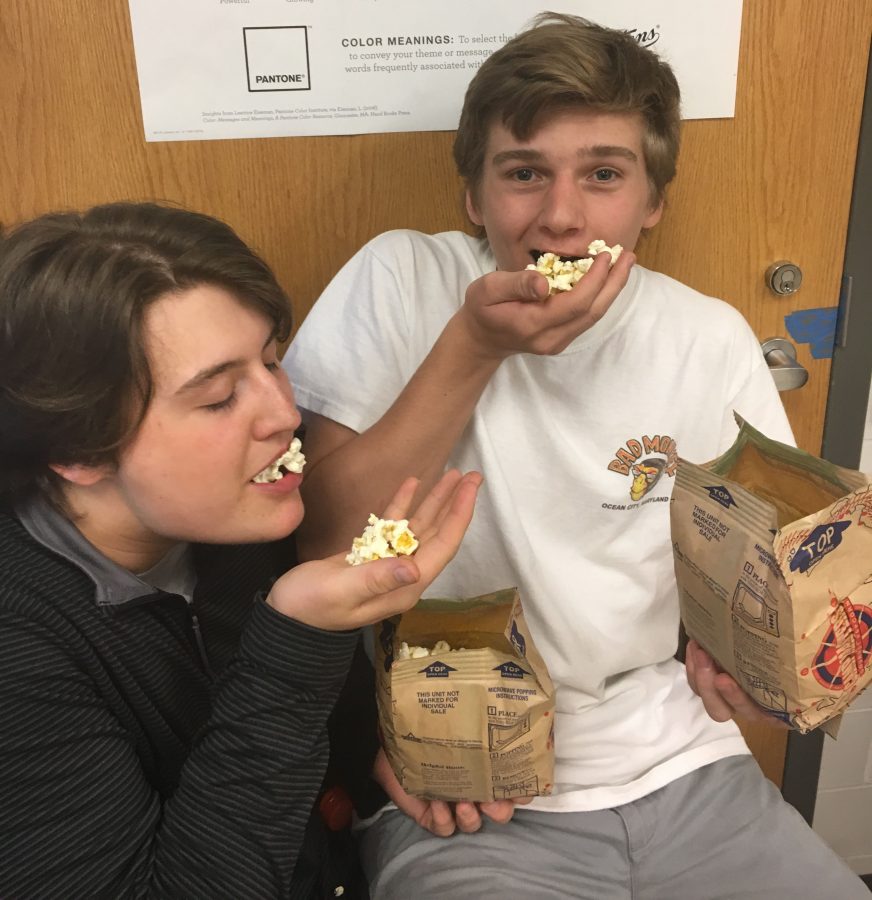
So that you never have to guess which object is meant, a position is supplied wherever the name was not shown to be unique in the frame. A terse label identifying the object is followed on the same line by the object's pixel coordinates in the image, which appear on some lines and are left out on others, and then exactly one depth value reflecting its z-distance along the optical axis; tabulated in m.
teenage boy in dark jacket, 0.77
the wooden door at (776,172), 1.27
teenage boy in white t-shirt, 1.00
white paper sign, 1.15
